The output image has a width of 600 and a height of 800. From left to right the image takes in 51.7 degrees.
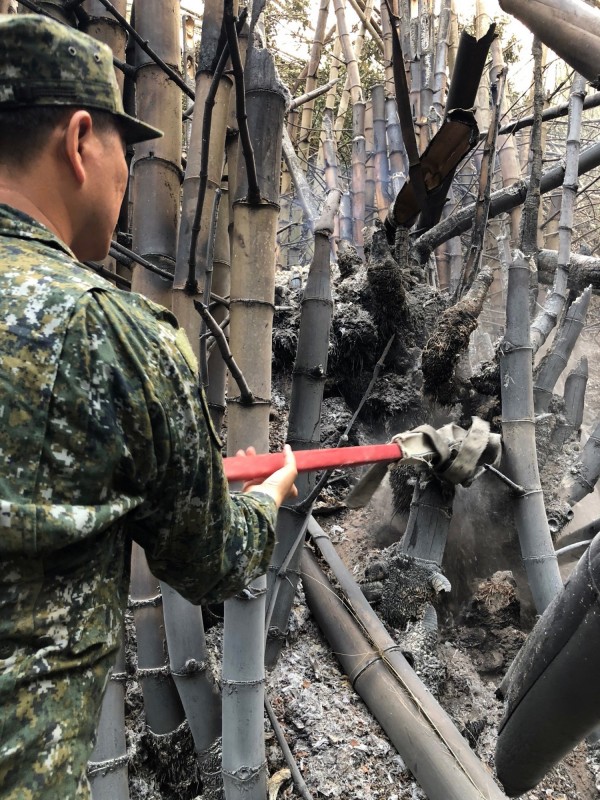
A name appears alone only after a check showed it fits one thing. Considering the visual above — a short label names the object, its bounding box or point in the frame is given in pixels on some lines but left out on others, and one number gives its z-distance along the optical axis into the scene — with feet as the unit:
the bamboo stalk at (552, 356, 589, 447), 13.66
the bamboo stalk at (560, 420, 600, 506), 11.89
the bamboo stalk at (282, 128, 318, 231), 8.60
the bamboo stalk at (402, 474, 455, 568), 9.40
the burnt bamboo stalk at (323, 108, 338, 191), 14.02
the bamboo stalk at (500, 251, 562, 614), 8.98
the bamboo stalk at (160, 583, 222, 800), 6.99
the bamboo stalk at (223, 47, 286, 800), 6.28
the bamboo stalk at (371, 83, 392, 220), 18.66
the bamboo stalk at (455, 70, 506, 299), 10.69
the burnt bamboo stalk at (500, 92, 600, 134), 12.65
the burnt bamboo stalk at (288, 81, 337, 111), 10.61
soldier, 2.58
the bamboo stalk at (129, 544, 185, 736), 7.49
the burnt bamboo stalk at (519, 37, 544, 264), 10.75
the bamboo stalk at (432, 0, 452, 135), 16.98
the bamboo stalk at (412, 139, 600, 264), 13.78
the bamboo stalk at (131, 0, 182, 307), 7.00
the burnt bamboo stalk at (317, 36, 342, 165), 20.17
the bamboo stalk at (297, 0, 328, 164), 18.84
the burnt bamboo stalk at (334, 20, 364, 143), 22.52
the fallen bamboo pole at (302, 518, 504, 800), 7.39
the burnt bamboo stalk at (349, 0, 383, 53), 19.17
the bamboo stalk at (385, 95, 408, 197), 17.53
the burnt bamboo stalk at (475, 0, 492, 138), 16.84
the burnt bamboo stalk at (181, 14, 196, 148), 12.91
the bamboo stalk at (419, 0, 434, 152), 15.61
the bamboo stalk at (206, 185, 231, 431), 8.05
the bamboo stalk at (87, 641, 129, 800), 6.16
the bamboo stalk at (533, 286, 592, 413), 11.65
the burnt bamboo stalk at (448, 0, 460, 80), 18.47
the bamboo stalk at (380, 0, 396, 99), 18.37
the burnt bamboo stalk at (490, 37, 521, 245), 16.34
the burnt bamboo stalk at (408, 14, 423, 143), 16.71
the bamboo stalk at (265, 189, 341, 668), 7.45
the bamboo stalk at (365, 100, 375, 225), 20.39
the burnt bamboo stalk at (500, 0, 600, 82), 3.27
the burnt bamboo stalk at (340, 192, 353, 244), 19.92
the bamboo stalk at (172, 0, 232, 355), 6.60
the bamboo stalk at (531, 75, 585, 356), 10.54
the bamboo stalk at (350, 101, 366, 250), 18.44
